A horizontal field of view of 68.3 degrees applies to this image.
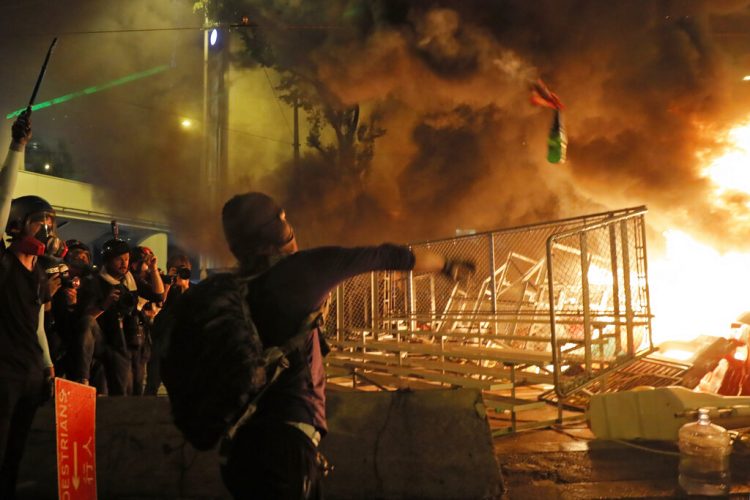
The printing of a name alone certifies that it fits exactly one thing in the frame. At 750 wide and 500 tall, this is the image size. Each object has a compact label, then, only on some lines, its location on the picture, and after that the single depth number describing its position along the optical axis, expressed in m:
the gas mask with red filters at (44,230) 3.10
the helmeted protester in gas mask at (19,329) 2.78
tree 13.44
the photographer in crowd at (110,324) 4.34
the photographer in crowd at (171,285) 5.36
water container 3.81
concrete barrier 3.64
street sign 2.82
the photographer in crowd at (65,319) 4.39
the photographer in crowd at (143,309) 5.06
